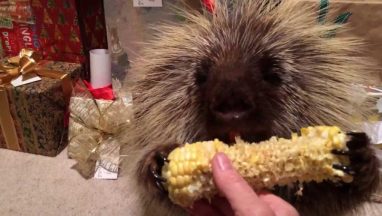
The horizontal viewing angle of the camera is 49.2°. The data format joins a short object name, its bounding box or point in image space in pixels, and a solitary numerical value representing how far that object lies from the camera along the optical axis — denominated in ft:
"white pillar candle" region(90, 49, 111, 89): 6.27
